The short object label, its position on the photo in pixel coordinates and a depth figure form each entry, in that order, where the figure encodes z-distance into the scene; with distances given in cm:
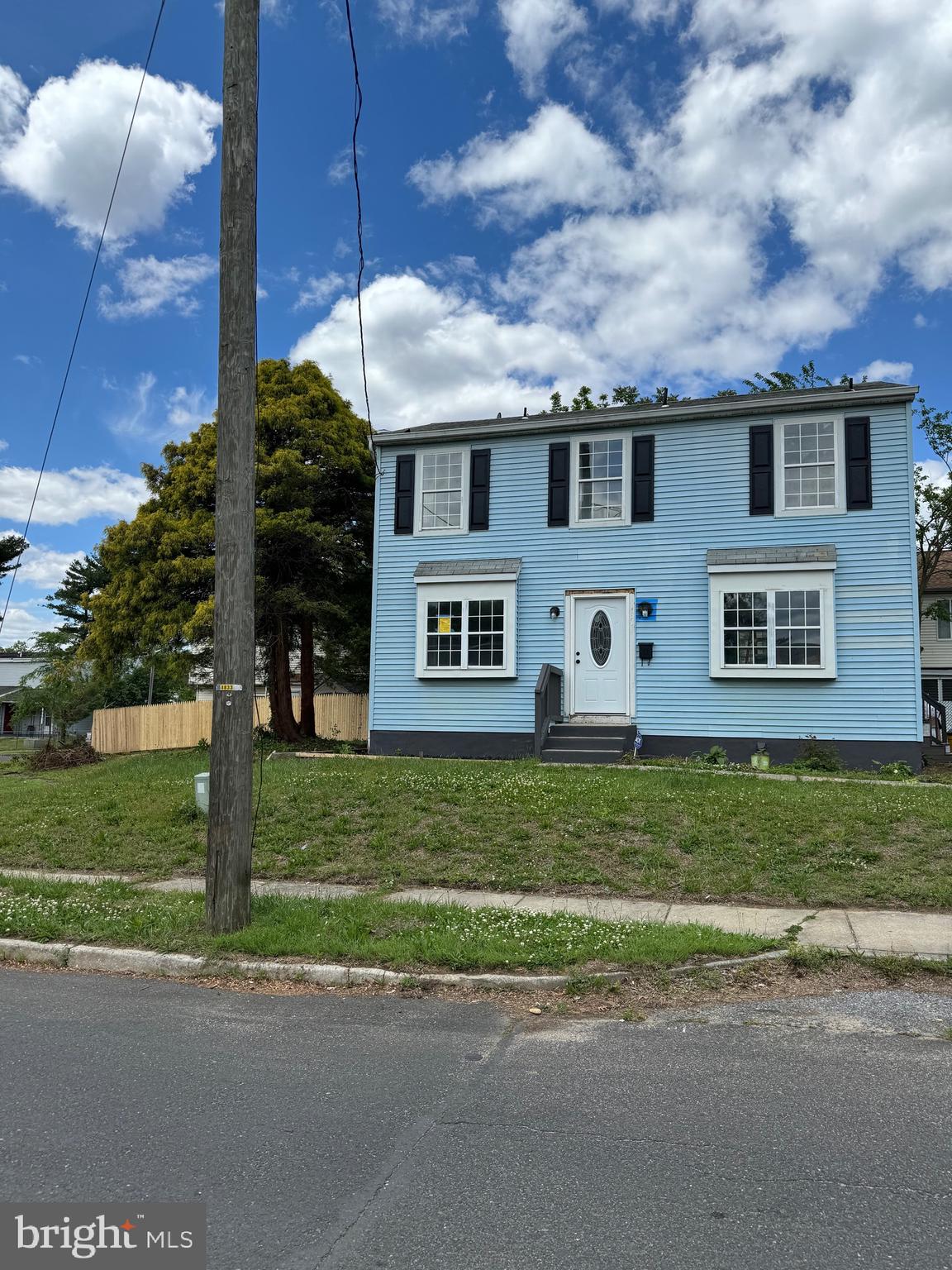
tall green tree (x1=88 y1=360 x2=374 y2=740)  2020
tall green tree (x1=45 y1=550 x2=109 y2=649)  6216
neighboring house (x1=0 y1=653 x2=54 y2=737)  5434
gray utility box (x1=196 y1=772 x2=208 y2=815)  1023
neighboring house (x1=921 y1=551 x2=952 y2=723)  3688
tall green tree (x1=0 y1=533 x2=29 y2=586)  3681
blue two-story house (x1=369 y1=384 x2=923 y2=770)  1642
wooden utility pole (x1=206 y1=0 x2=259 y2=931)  739
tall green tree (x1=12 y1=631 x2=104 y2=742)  3189
